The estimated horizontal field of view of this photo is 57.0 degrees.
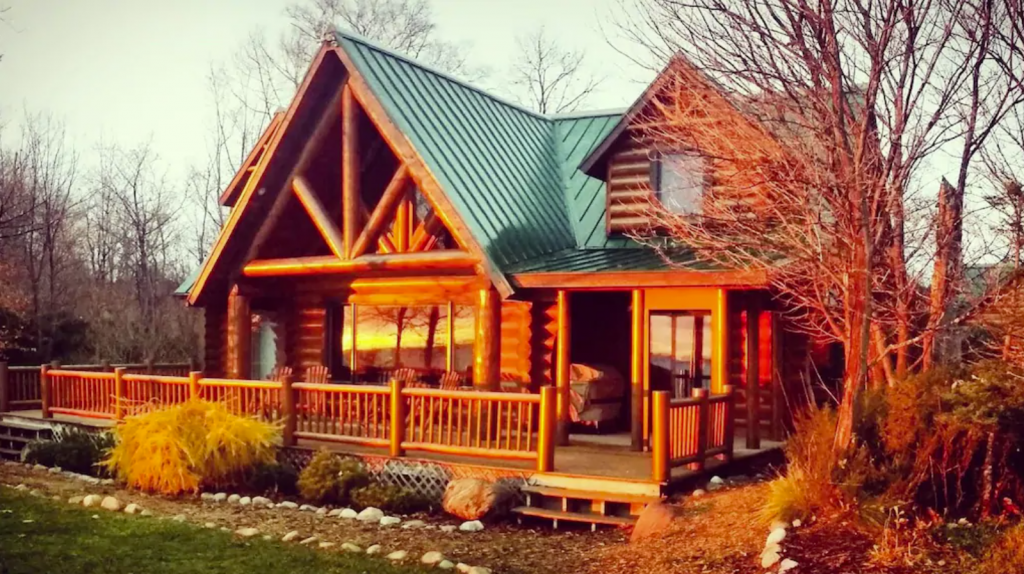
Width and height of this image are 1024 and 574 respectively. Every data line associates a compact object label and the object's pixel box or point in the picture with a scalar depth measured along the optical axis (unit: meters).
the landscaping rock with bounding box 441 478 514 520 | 10.78
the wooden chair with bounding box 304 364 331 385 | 16.55
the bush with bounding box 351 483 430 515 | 11.41
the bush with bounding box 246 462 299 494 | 12.43
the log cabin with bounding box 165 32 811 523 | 13.47
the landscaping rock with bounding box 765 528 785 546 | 7.64
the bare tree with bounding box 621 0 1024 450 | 8.31
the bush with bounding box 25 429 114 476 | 14.59
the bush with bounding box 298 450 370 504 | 11.80
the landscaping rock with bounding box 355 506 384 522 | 10.62
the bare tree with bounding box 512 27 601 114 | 38.47
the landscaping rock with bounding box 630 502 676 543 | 9.33
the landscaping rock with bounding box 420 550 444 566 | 8.09
